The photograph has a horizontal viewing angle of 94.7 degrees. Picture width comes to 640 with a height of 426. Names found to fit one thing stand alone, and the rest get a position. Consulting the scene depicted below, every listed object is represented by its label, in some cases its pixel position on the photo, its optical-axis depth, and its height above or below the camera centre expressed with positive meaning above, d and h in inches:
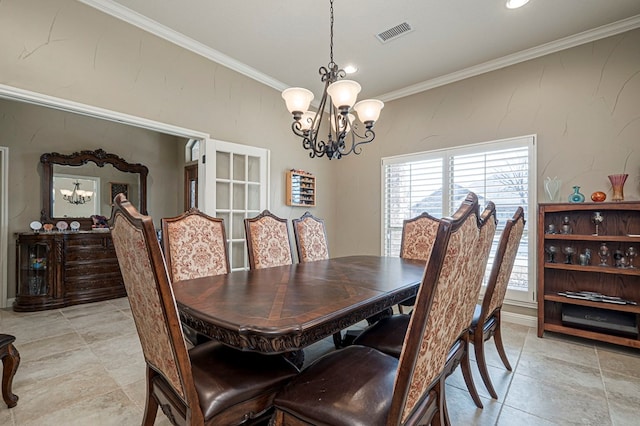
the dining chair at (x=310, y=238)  113.7 -8.7
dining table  40.1 -15.0
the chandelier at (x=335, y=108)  78.0 +31.2
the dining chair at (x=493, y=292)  71.7 -18.8
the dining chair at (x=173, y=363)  36.7 -24.2
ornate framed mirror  164.9 +20.5
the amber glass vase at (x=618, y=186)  101.7 +10.9
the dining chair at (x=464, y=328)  51.1 -26.8
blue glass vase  108.5 +7.8
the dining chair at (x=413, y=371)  33.9 -22.9
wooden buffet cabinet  145.9 -27.5
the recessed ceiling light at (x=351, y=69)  135.8 +69.3
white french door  128.4 +14.2
